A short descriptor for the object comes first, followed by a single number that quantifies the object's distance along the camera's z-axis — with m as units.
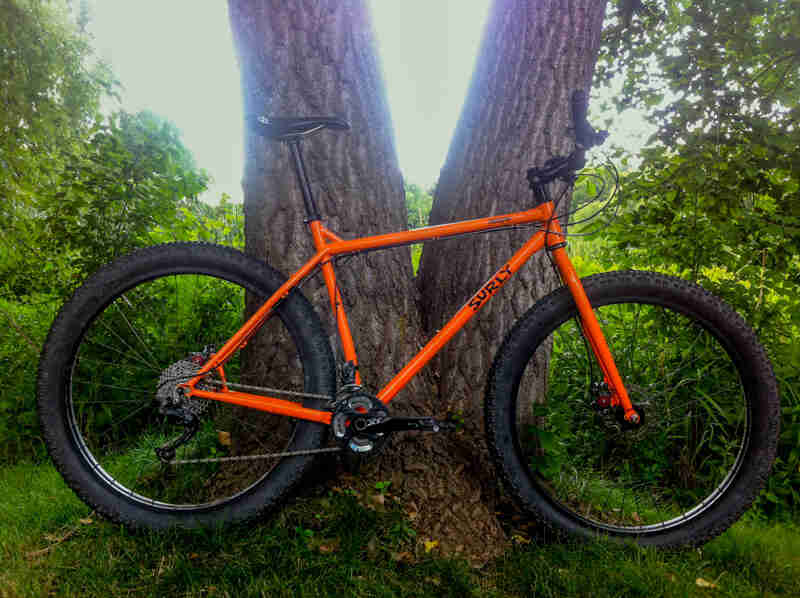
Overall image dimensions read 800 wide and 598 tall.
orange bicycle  1.83
